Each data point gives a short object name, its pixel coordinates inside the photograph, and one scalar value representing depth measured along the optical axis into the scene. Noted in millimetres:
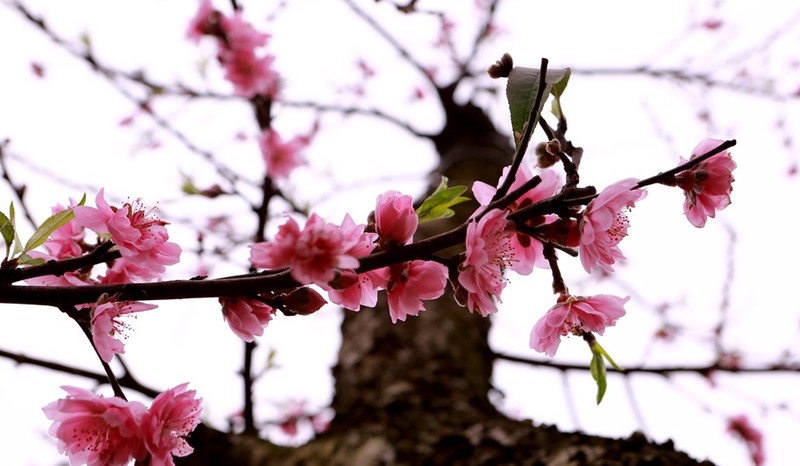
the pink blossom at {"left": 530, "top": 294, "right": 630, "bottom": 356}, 776
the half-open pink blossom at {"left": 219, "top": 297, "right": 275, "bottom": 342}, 753
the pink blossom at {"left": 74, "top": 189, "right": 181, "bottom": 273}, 758
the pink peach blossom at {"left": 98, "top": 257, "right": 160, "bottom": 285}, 795
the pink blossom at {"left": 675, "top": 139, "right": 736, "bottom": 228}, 763
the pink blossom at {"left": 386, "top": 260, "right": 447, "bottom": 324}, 758
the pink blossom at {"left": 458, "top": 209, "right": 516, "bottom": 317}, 723
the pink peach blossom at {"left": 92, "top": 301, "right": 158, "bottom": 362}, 732
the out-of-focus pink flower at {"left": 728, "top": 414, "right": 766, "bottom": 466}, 2609
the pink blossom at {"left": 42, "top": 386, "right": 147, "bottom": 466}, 750
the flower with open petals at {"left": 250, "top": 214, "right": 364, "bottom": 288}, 702
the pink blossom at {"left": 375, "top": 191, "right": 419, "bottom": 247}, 745
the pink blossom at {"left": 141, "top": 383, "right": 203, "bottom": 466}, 750
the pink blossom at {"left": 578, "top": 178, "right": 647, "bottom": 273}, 731
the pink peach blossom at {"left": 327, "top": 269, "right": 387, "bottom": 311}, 756
